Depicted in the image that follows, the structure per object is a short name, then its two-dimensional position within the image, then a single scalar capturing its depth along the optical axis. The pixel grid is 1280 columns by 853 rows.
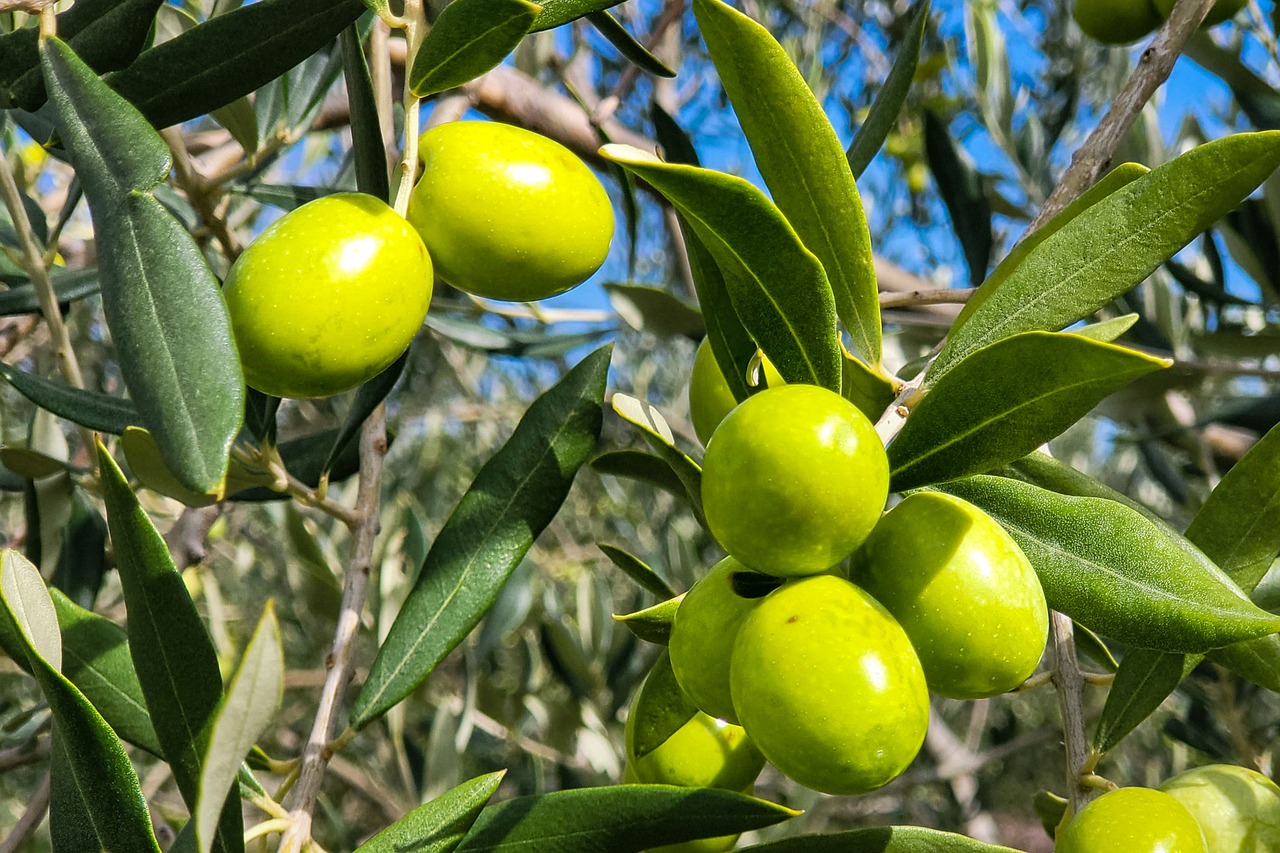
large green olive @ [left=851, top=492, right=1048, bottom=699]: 0.21
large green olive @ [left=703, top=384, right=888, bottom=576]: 0.20
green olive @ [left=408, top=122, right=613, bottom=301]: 0.23
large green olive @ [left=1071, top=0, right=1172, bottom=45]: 0.34
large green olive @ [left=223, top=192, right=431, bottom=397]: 0.22
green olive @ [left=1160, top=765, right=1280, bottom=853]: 0.25
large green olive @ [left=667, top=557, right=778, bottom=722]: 0.22
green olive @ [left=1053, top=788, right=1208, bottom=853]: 0.22
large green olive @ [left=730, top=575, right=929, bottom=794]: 0.20
